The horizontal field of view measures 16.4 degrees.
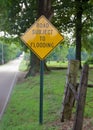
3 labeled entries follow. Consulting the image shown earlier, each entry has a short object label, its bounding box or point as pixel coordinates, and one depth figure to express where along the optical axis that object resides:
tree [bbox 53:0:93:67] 28.25
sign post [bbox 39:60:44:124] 8.40
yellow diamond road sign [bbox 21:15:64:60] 8.40
